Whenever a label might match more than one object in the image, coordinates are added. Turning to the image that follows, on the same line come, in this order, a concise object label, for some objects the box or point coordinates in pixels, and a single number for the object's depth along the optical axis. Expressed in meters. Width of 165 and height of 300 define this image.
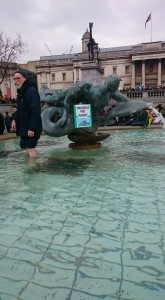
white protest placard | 5.55
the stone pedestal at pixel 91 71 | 15.29
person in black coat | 4.21
